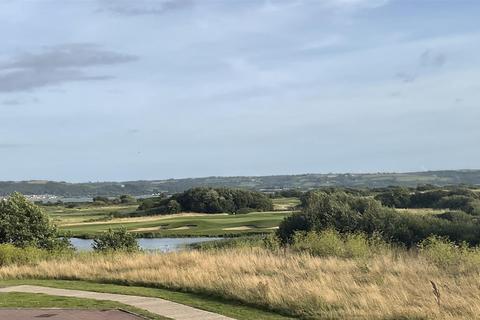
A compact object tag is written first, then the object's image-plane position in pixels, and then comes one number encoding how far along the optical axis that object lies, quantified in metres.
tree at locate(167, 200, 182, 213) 104.44
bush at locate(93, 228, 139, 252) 30.39
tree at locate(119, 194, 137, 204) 152.25
